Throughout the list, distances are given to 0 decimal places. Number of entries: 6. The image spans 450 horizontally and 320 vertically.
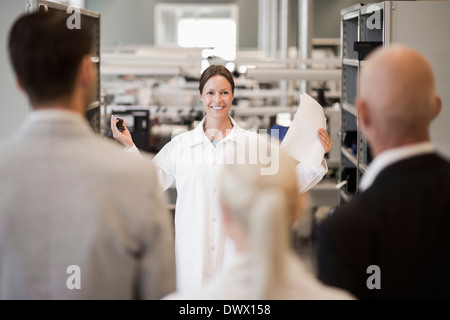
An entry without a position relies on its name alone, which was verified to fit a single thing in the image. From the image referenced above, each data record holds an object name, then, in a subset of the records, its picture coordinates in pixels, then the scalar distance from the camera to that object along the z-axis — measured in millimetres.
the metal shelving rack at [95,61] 4312
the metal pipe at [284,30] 10875
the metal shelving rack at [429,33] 3092
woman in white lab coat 3236
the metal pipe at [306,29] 7102
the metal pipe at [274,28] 13781
